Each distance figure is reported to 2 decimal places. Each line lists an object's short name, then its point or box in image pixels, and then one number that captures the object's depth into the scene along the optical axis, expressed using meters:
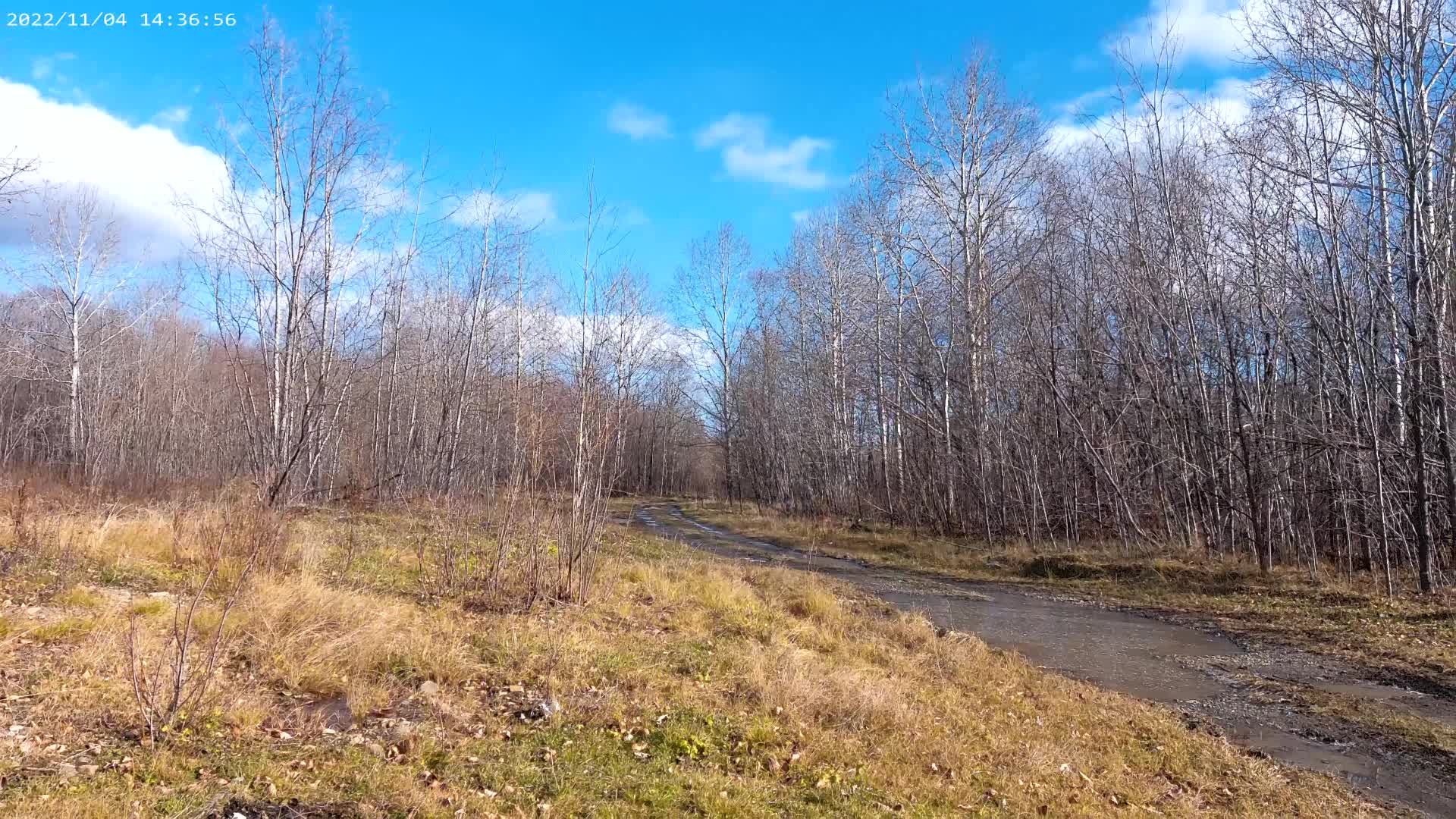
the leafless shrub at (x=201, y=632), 3.84
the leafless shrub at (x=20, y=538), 6.46
